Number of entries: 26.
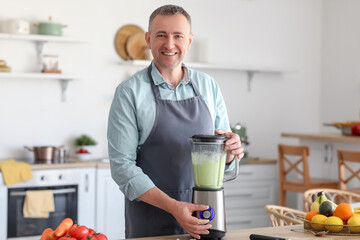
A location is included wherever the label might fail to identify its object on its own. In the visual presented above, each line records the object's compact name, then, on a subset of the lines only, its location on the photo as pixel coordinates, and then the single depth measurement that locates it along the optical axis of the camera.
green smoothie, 2.00
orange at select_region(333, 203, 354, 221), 2.12
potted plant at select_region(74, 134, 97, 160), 4.99
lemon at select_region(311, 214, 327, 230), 2.11
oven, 4.43
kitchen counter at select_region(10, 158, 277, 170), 4.53
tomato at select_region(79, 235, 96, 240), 1.80
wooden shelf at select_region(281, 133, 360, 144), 4.91
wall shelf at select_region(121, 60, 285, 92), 5.24
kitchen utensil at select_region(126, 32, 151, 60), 5.32
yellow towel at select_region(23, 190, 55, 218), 4.45
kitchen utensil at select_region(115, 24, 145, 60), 5.33
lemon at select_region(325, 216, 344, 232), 2.08
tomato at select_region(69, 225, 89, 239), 1.82
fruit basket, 2.08
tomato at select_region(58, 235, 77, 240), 1.79
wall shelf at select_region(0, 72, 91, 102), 4.79
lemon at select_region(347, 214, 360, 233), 2.08
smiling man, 2.12
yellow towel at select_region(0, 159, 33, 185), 4.36
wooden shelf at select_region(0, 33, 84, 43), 4.76
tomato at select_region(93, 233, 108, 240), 1.82
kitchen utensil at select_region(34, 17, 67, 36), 4.89
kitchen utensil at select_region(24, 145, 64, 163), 4.80
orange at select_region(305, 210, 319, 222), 2.18
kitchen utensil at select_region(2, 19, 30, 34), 4.78
